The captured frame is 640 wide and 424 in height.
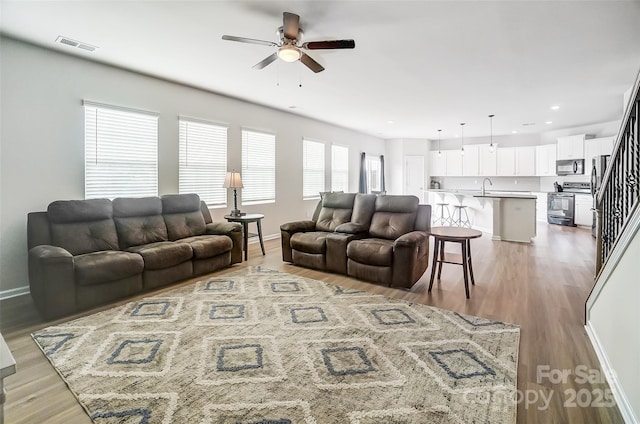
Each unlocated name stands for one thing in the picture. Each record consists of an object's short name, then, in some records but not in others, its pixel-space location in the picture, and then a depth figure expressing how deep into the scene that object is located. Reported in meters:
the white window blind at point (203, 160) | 5.04
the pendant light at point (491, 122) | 7.23
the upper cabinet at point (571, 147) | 8.19
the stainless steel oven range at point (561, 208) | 8.33
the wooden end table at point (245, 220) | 4.99
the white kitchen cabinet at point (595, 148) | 7.48
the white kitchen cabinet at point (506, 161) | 9.70
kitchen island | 6.33
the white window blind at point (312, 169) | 7.50
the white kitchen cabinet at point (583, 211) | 7.97
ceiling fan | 2.76
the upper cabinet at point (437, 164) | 10.96
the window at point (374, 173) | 10.45
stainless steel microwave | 8.24
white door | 11.04
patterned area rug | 1.72
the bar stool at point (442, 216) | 8.73
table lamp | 5.12
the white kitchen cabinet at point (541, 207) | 9.21
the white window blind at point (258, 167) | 6.01
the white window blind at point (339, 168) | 8.66
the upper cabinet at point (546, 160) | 8.88
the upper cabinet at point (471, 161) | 10.32
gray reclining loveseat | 3.67
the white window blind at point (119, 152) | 4.00
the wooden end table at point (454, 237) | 3.38
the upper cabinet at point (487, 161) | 10.03
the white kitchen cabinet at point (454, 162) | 10.62
